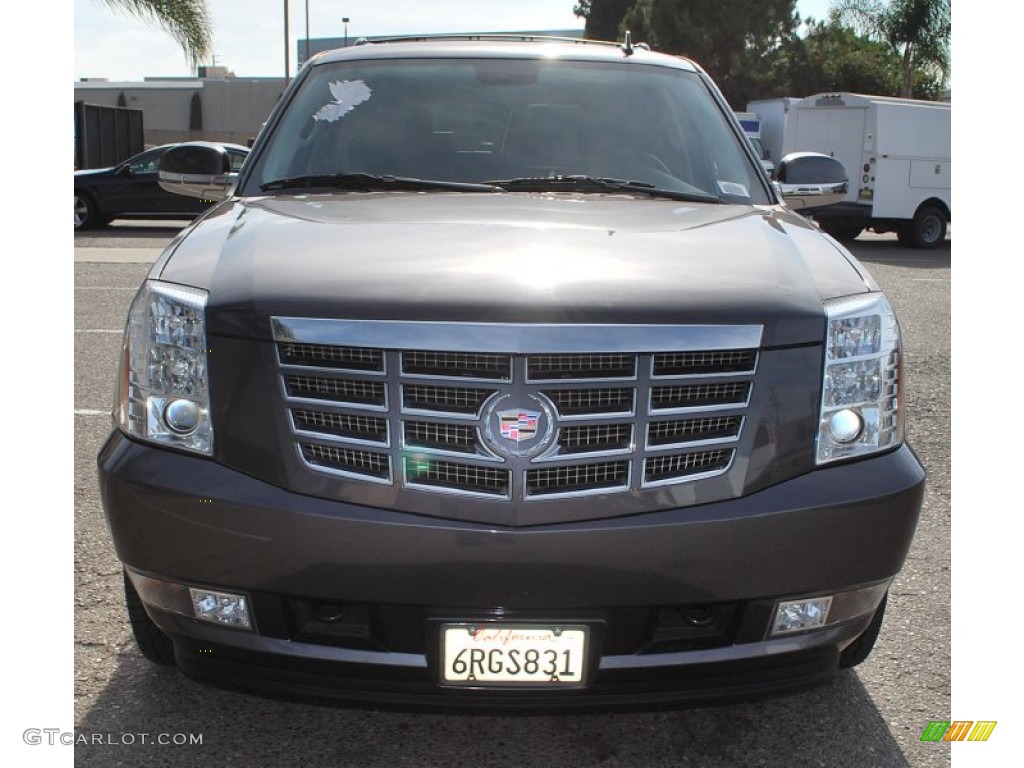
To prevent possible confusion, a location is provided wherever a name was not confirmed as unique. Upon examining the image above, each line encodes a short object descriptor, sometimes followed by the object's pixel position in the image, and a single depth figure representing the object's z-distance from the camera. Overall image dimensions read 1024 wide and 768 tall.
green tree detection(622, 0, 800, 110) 41.41
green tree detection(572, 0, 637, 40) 52.62
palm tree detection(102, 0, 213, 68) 18.53
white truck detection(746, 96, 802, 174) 26.23
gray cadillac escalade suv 2.28
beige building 52.22
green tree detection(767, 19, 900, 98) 41.91
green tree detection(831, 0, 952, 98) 34.34
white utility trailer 18.78
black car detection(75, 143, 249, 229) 17.41
